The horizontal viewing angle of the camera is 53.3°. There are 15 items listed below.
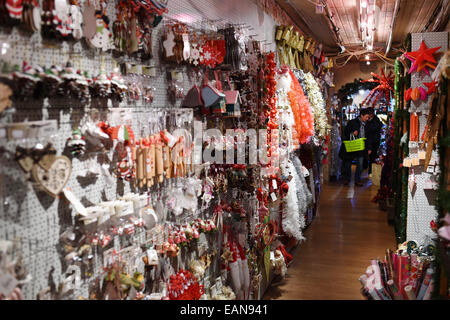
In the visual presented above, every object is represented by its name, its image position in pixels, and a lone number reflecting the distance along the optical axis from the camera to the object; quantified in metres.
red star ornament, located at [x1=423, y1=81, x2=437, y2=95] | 3.72
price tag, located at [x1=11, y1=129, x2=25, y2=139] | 1.59
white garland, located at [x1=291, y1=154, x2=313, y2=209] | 5.21
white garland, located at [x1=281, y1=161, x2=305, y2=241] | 4.75
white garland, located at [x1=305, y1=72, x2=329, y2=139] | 6.05
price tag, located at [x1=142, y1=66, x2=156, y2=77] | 2.41
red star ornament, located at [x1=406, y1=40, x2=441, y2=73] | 3.71
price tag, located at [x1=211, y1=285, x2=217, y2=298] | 3.16
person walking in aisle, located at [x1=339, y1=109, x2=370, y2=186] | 8.67
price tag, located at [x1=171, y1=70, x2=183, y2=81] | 2.70
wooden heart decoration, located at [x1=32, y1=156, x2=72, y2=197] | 1.70
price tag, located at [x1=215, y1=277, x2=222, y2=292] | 3.27
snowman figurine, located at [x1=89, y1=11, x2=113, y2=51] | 2.00
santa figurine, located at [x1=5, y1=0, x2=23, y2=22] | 1.54
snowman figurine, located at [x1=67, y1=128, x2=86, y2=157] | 1.87
